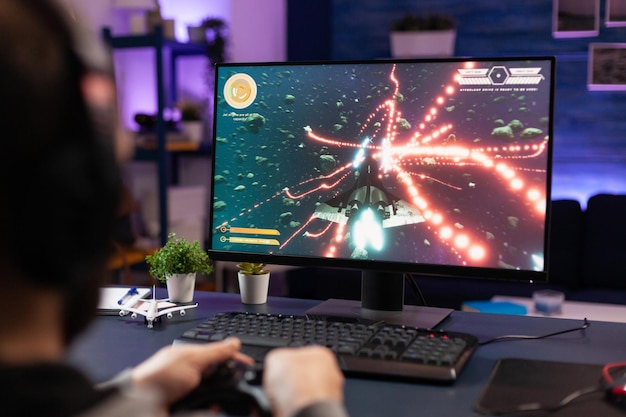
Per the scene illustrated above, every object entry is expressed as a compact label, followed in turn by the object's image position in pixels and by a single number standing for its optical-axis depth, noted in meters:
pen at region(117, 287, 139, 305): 1.56
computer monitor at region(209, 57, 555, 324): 1.32
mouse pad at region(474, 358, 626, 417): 0.99
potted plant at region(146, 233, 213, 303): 1.60
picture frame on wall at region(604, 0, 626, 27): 4.26
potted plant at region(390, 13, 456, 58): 4.36
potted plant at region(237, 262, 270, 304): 1.59
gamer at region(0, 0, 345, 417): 0.50
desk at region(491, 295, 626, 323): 2.95
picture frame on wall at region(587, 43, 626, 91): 4.29
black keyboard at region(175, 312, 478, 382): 1.12
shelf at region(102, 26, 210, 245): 4.13
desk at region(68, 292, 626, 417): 1.03
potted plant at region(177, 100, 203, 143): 4.44
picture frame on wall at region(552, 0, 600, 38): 4.30
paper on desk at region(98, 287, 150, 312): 1.54
